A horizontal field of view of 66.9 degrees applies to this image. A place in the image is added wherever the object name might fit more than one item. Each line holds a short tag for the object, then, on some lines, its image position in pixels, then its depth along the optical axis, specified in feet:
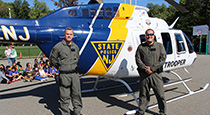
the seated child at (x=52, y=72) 29.43
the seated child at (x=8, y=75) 25.89
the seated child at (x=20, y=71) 29.00
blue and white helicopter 13.21
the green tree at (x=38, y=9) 188.57
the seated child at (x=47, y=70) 30.30
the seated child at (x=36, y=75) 26.87
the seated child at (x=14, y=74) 26.59
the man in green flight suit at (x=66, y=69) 11.22
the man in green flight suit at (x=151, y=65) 11.65
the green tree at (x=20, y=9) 193.57
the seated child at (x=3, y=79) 24.58
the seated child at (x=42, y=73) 27.96
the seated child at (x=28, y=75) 26.62
